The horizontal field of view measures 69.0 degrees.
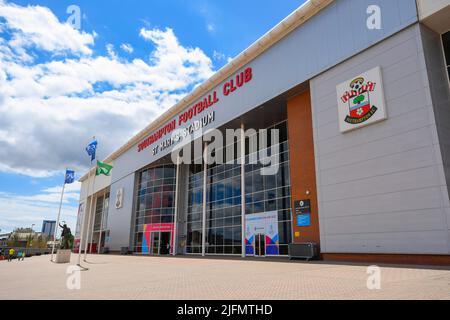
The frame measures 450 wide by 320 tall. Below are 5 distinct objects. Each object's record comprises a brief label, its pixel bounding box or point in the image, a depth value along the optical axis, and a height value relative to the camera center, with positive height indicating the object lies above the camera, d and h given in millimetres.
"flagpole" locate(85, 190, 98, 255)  60975 +8259
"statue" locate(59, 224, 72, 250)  33094 +1400
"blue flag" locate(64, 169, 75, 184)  30531 +6415
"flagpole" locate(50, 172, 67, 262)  29531 +2373
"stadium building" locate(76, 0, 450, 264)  14844 +6484
